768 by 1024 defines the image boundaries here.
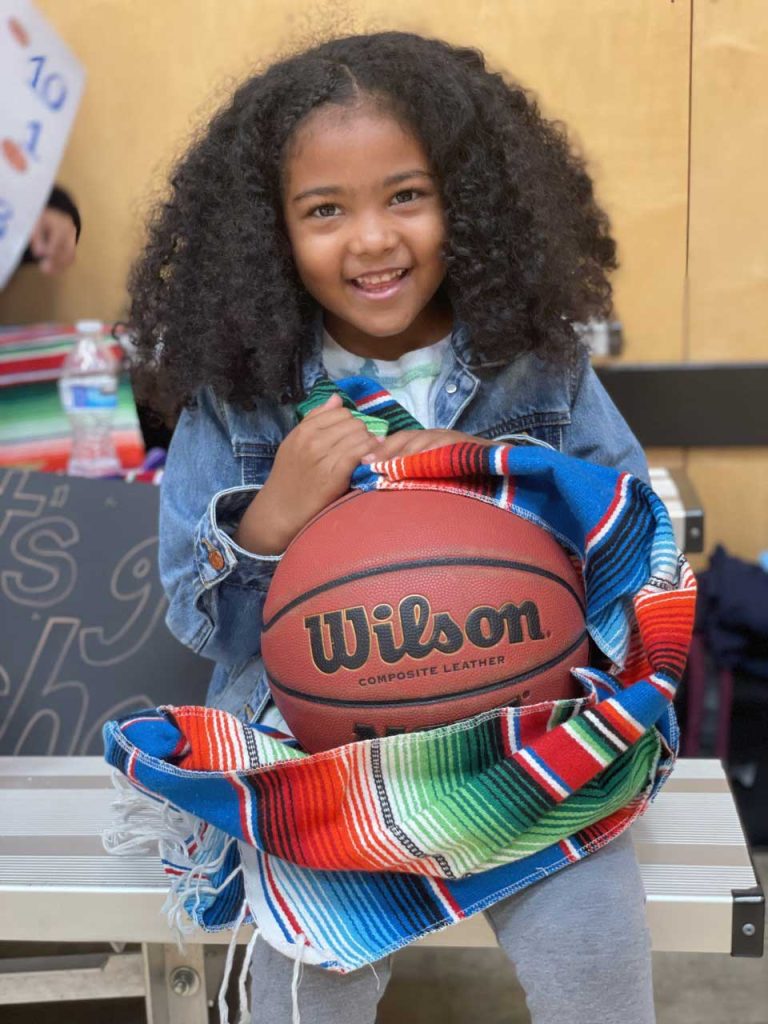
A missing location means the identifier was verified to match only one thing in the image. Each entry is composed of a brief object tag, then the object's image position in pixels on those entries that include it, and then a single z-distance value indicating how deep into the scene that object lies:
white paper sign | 2.53
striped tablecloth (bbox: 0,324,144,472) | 2.78
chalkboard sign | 2.20
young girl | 1.52
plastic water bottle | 2.74
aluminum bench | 1.46
